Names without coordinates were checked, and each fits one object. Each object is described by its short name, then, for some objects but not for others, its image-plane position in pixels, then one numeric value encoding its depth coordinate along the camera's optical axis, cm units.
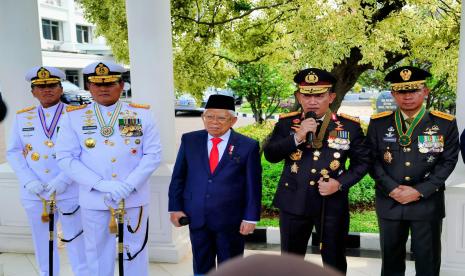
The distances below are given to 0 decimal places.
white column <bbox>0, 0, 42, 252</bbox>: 392
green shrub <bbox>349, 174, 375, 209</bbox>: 541
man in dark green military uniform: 257
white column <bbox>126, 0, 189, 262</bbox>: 355
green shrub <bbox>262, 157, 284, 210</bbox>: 533
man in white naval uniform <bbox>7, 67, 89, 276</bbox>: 302
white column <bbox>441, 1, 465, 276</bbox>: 312
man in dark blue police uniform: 256
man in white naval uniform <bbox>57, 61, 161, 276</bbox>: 265
